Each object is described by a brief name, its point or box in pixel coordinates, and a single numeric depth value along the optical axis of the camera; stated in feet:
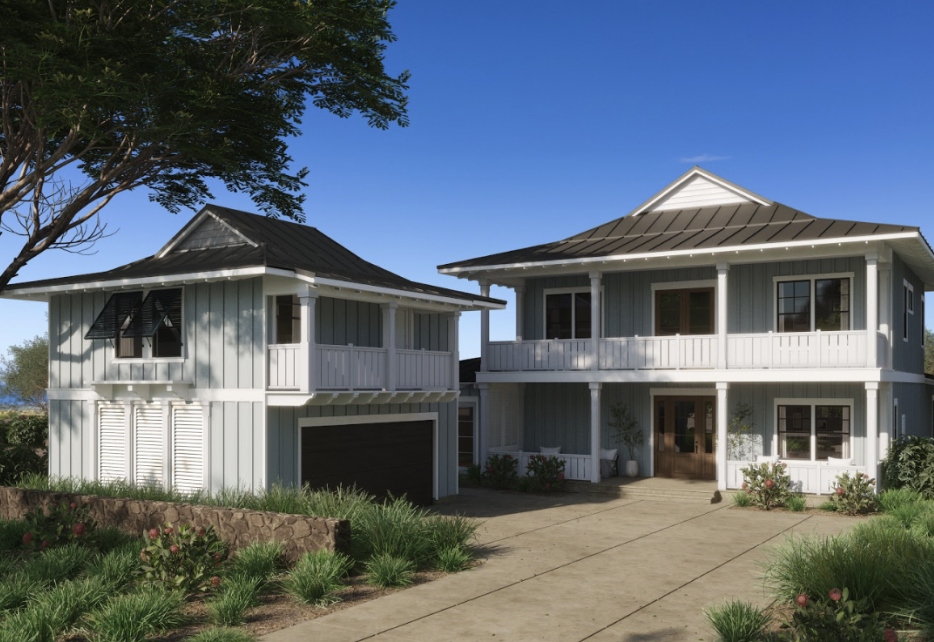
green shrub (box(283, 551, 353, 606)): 36.78
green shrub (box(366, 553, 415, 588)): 39.34
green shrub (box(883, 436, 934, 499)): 63.21
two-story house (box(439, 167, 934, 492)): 67.56
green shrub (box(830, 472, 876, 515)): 61.62
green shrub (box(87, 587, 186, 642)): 31.32
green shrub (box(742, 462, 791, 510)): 64.75
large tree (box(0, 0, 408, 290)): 56.54
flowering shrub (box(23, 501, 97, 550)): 46.39
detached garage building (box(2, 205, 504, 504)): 56.13
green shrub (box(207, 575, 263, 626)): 33.91
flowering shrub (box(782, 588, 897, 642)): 27.78
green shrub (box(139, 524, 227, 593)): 38.04
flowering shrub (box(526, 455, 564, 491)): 73.92
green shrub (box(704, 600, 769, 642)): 30.09
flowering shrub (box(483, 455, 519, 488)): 76.33
